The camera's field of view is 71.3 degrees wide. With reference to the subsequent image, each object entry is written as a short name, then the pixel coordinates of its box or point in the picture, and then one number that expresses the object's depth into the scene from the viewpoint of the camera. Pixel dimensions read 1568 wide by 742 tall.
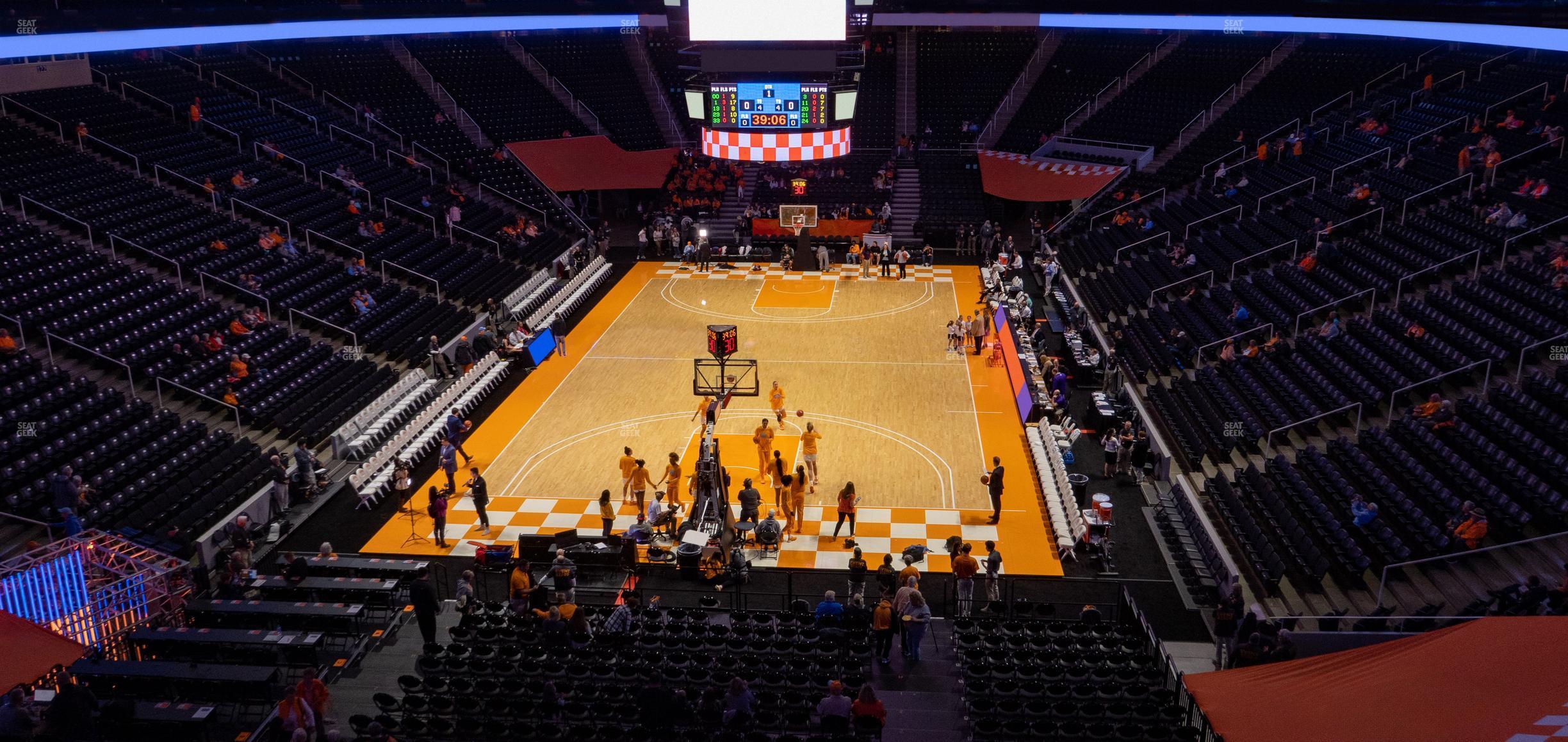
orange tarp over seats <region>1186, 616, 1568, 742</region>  10.83
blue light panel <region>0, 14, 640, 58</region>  29.30
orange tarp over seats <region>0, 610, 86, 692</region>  13.58
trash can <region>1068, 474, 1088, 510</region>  19.98
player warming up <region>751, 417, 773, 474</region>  20.73
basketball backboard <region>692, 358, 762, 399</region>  21.92
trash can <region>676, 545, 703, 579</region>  17.55
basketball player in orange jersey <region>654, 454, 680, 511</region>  19.59
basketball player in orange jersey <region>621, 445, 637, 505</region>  19.70
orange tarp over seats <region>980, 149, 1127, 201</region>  41.25
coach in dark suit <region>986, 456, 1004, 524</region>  19.09
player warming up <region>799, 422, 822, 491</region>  20.30
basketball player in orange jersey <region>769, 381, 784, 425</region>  23.11
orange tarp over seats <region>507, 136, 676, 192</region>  42.88
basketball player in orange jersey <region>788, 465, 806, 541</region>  18.91
